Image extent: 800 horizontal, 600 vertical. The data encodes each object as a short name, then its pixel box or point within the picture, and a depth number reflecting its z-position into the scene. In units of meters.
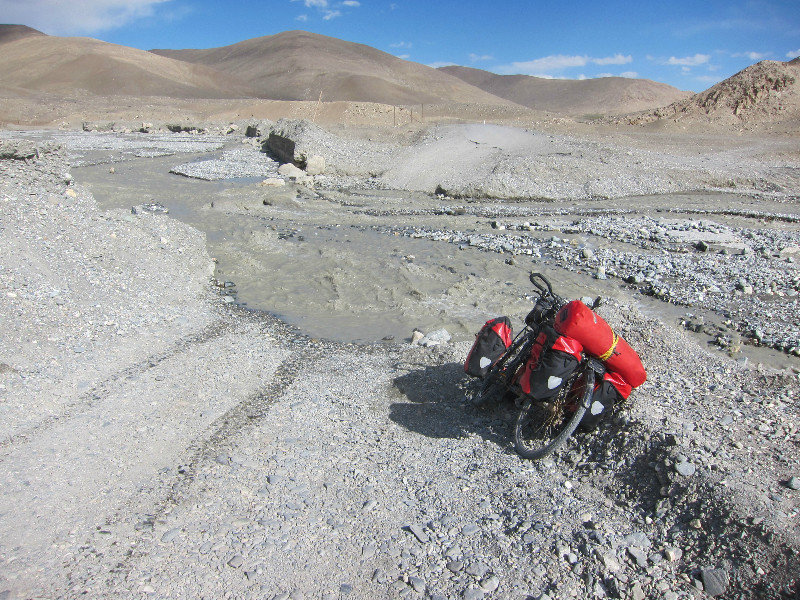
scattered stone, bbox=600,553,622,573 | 3.28
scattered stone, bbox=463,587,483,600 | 3.16
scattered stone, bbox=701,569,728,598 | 3.05
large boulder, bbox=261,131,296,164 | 26.92
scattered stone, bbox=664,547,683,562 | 3.31
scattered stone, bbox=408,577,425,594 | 3.20
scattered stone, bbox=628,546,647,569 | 3.32
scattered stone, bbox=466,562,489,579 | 3.31
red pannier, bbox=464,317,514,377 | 5.16
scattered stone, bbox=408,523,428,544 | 3.59
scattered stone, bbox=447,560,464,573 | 3.35
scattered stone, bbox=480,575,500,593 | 3.21
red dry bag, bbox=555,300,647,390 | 4.19
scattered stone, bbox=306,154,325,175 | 23.53
